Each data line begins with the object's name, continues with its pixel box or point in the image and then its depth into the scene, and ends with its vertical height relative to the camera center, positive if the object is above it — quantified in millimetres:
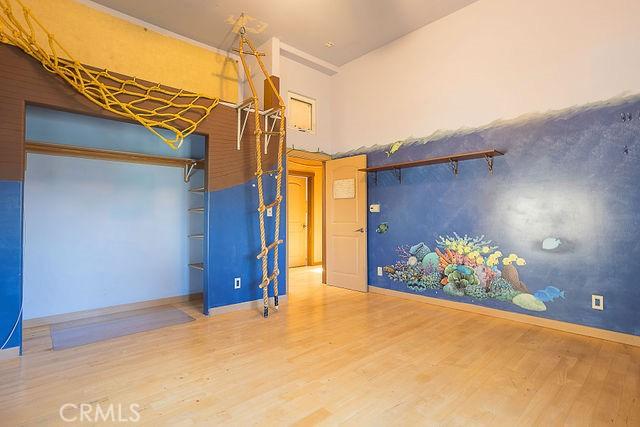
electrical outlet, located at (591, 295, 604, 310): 2935 -749
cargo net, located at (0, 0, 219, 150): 2545 +1203
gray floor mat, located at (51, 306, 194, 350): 2851 -1038
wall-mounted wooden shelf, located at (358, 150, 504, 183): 3541 +738
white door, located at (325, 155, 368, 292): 4832 -32
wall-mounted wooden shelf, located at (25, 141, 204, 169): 3176 +738
